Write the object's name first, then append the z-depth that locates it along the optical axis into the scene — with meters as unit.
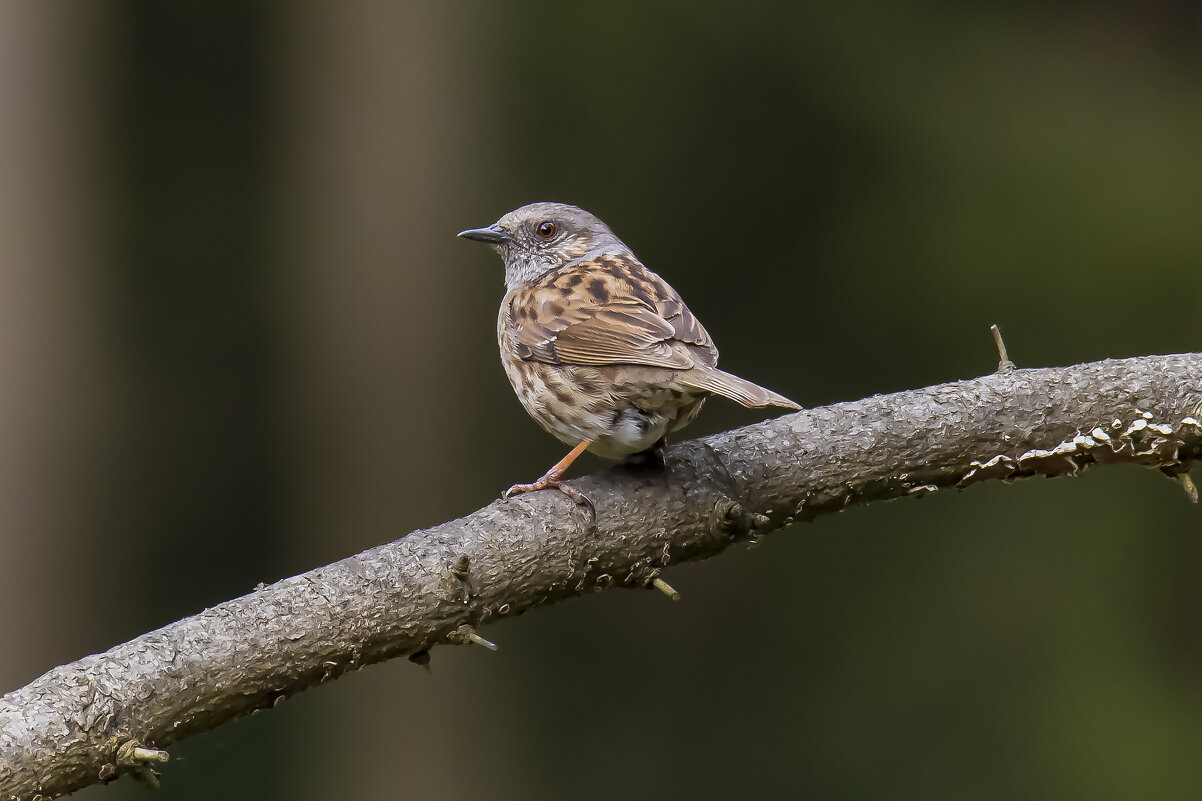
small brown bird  6.17
